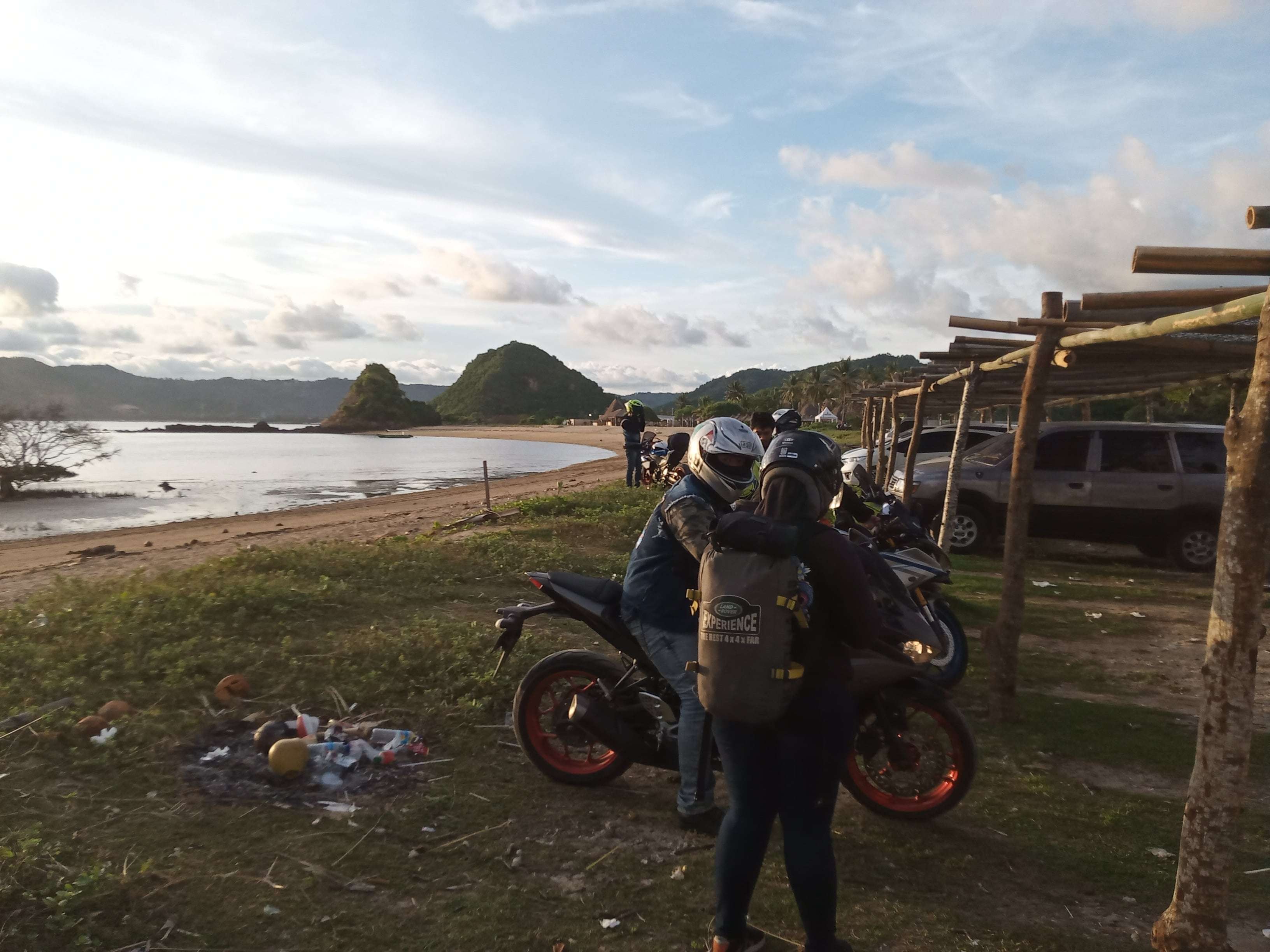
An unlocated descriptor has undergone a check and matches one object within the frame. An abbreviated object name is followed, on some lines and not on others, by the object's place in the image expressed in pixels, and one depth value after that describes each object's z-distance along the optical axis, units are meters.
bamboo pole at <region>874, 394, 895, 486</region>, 18.00
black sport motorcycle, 3.87
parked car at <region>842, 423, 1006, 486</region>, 13.97
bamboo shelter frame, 2.73
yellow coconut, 4.06
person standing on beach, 17.16
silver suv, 10.70
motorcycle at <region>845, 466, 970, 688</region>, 5.62
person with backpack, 2.44
